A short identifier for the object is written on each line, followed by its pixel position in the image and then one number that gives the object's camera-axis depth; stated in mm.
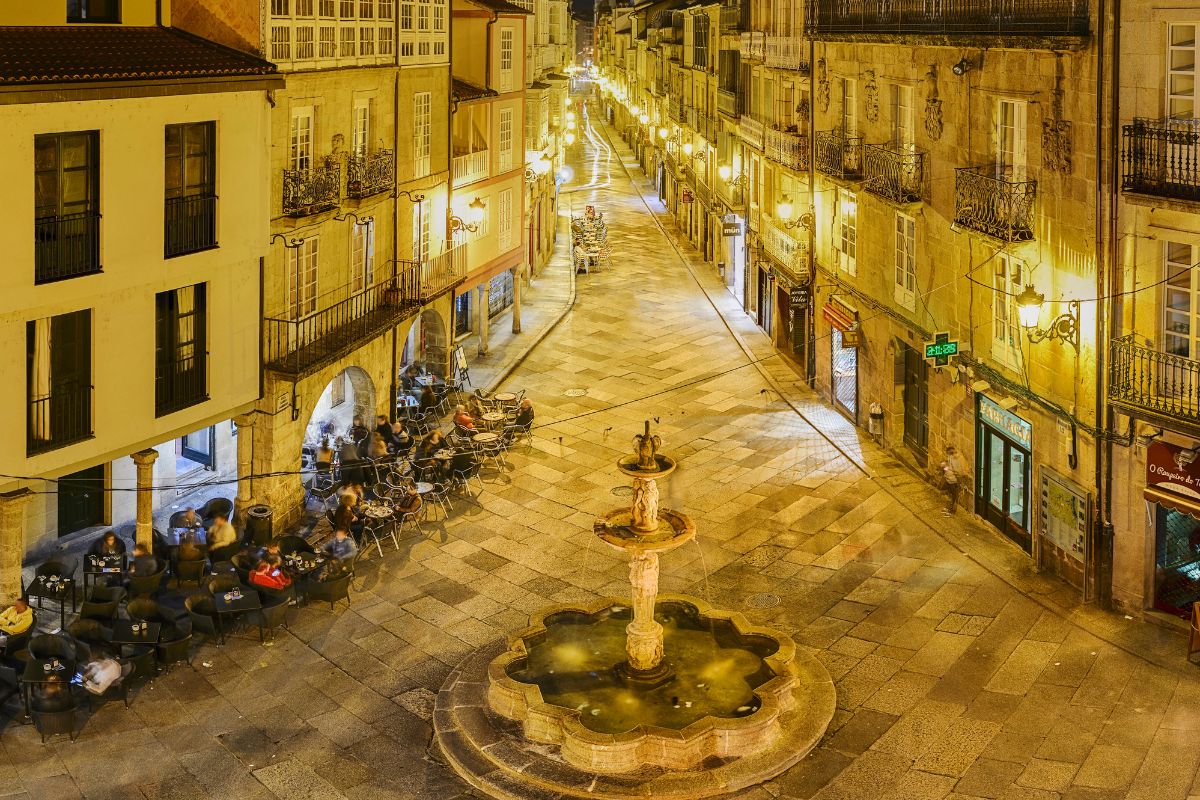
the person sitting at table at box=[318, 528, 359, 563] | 25281
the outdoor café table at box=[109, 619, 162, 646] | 21250
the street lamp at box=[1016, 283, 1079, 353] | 24422
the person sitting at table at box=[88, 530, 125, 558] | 24578
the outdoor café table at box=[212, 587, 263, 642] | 22500
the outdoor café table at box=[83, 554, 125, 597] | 24188
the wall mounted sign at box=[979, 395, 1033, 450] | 26731
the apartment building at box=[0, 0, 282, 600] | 20734
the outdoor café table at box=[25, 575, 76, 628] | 23328
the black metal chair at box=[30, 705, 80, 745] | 19203
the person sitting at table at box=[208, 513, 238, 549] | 25391
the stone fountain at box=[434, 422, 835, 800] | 18453
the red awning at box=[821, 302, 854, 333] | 36344
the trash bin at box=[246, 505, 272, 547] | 26781
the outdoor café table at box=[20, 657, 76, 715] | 19484
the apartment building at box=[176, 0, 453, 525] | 27234
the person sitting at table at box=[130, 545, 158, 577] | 23844
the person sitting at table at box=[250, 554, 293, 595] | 23203
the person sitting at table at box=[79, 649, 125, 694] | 19922
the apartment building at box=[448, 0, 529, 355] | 40625
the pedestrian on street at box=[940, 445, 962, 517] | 29625
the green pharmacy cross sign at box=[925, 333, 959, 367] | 29219
